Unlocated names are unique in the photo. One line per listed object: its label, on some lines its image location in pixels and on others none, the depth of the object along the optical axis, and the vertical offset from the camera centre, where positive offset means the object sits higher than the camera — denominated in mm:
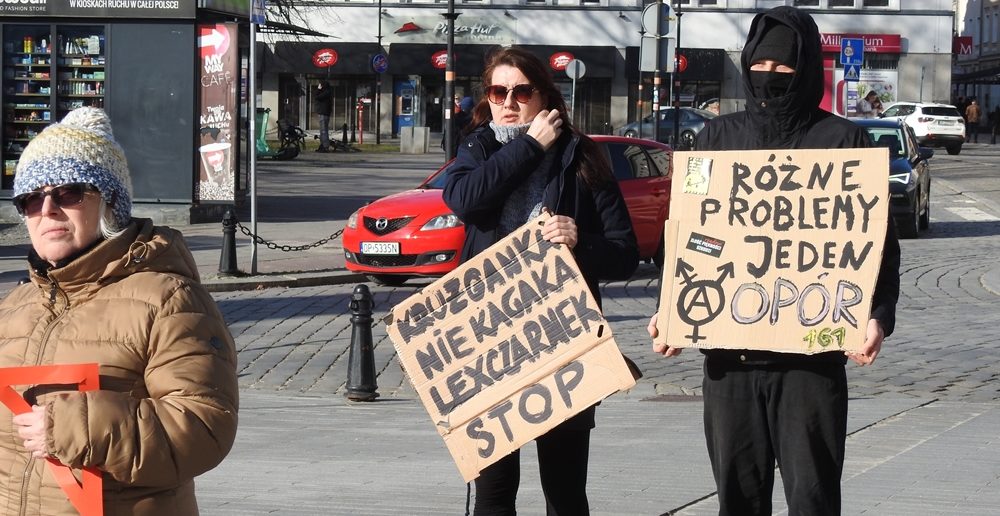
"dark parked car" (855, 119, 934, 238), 20703 -1039
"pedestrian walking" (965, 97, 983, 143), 62416 -659
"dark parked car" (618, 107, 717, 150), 41562 -760
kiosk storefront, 20359 +228
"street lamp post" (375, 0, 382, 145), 50494 -362
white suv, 47781 -683
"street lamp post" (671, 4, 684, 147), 31297 -153
